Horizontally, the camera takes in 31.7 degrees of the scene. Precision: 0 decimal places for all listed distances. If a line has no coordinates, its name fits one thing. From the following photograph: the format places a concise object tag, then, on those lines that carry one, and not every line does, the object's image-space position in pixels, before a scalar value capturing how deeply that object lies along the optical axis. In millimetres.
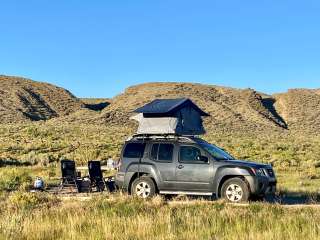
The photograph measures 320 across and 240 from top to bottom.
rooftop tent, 22297
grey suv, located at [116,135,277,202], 15016
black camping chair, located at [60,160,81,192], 18609
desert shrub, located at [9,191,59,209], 14538
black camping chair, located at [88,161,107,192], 18641
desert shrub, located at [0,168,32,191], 20312
